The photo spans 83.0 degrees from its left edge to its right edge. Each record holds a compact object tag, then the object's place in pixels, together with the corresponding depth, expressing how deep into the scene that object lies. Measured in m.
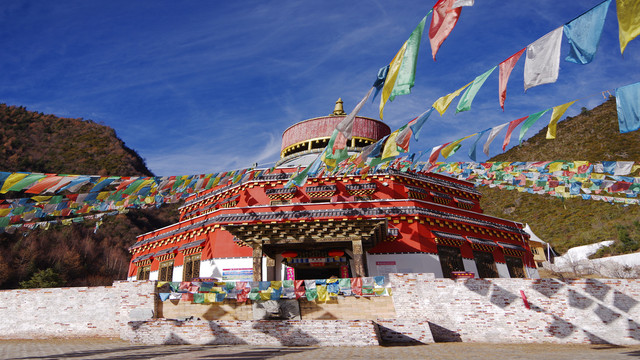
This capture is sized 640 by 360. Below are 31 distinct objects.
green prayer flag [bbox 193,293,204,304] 12.61
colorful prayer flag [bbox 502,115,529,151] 9.01
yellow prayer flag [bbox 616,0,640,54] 5.45
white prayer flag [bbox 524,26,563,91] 6.34
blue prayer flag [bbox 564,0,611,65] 5.73
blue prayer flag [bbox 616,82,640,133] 6.47
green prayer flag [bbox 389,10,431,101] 6.92
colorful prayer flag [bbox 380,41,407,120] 7.29
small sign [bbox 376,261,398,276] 17.52
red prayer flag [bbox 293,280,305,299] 12.38
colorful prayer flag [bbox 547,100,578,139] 7.57
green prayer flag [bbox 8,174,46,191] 12.53
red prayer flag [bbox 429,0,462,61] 6.46
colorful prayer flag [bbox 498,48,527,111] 7.01
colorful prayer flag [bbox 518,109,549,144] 8.35
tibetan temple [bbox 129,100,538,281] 15.62
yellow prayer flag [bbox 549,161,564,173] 14.51
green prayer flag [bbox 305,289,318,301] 12.30
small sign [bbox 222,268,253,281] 17.73
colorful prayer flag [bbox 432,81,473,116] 8.10
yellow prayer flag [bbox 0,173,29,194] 12.34
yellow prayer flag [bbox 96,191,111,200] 15.94
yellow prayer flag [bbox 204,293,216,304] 12.63
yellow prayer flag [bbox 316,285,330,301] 12.37
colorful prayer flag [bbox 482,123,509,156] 9.54
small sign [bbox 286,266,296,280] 17.02
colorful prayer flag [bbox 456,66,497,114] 7.50
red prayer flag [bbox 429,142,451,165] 11.42
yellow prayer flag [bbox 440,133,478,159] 10.94
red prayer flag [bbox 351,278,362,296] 12.38
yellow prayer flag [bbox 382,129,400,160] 10.32
